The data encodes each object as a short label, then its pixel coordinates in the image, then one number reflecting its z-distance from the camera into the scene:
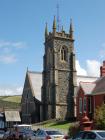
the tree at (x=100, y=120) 21.05
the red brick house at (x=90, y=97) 31.55
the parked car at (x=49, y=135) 17.41
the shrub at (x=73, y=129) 22.21
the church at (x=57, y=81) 44.65
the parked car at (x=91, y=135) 13.55
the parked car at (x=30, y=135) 19.78
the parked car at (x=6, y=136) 25.74
